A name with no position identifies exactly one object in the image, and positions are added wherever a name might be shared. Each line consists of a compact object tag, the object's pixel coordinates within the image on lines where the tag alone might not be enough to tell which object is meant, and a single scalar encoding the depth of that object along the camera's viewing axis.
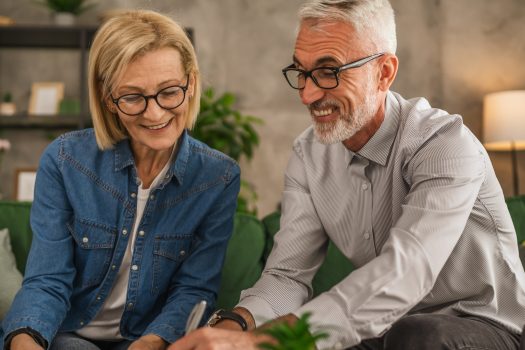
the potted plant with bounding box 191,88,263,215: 4.38
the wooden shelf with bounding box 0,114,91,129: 4.41
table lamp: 4.07
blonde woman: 1.64
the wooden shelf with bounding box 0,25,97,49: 4.45
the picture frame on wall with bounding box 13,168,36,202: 4.55
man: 1.28
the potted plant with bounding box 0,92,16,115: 4.49
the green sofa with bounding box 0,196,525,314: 2.07
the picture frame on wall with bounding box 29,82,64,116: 4.59
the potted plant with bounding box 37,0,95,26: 4.53
